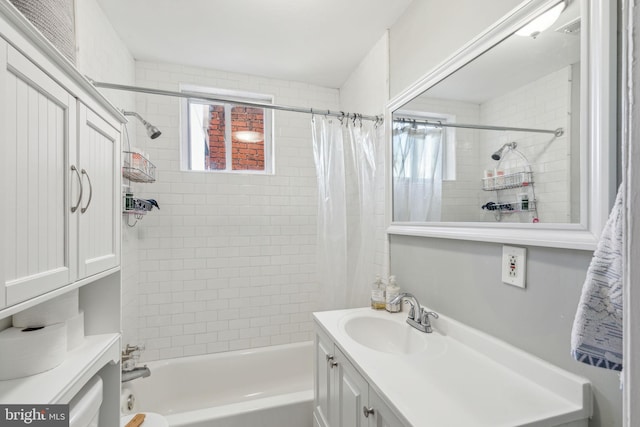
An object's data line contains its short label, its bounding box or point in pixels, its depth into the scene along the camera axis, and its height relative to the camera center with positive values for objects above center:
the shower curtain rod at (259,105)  1.57 +0.67
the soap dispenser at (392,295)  1.63 -0.48
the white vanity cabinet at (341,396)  0.95 -0.73
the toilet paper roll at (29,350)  0.81 -0.40
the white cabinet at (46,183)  0.62 +0.07
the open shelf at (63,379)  0.76 -0.49
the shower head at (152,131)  1.80 +0.50
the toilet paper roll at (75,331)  1.02 -0.43
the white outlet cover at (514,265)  1.00 -0.19
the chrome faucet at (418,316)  1.37 -0.51
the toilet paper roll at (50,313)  0.91 -0.33
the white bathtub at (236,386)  1.63 -1.25
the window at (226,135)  2.51 +0.68
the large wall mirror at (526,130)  0.79 +0.29
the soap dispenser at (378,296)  1.70 -0.50
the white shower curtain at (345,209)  1.99 +0.02
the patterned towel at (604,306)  0.44 -0.15
